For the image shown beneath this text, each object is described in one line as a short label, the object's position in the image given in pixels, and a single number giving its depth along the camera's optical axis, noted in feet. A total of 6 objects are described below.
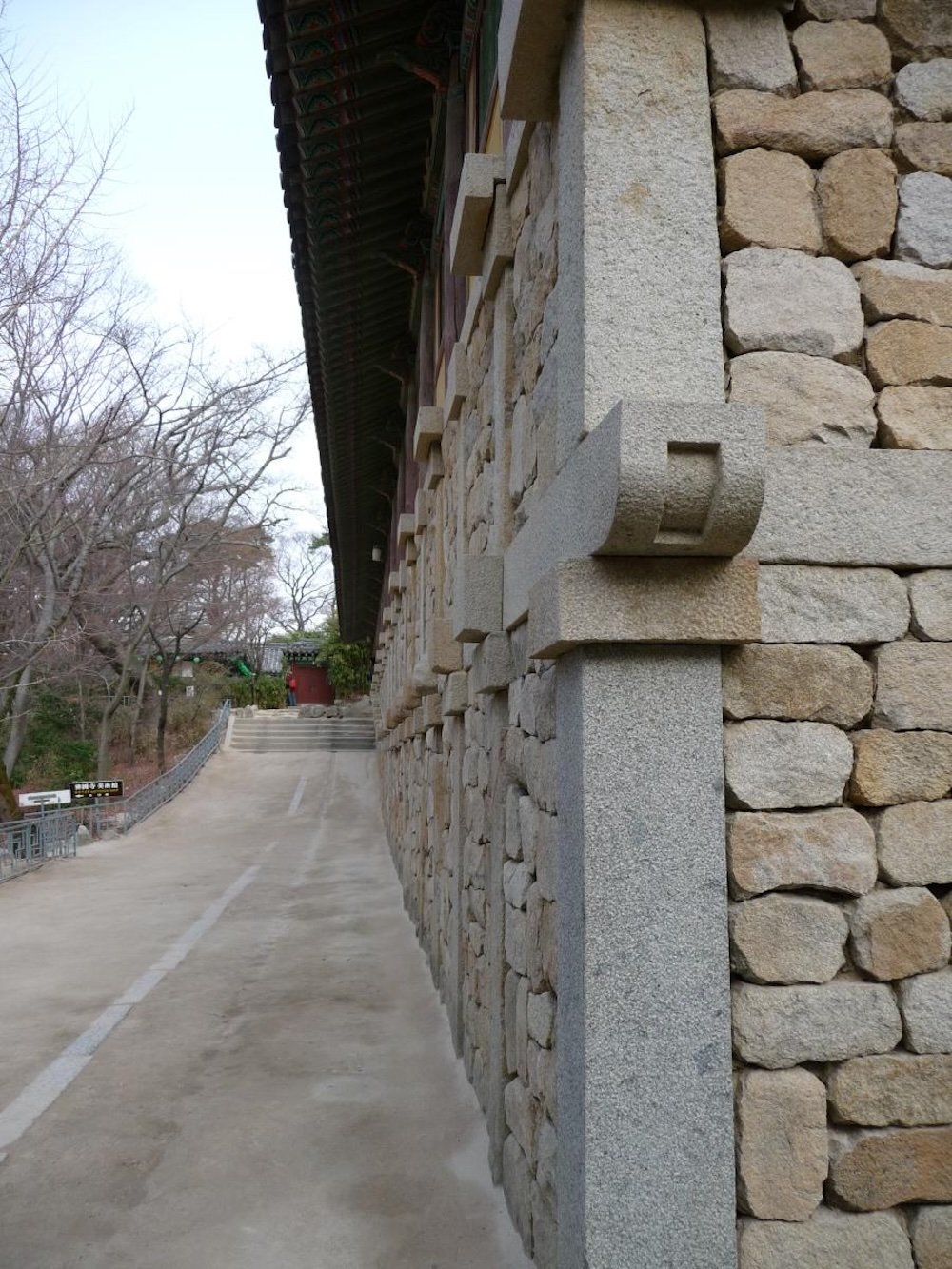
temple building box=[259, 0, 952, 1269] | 7.17
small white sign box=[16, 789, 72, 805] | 51.37
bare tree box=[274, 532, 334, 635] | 166.50
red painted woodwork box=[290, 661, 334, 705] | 139.64
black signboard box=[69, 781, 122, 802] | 56.95
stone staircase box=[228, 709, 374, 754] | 97.66
